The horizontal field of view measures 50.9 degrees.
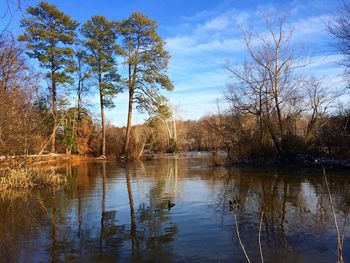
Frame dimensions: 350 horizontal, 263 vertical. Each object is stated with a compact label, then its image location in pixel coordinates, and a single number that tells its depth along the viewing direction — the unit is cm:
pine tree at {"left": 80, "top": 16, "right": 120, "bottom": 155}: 3428
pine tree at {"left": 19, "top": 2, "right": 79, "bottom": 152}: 3150
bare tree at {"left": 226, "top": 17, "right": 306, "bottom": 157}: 2311
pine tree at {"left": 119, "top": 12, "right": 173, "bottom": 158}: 3447
